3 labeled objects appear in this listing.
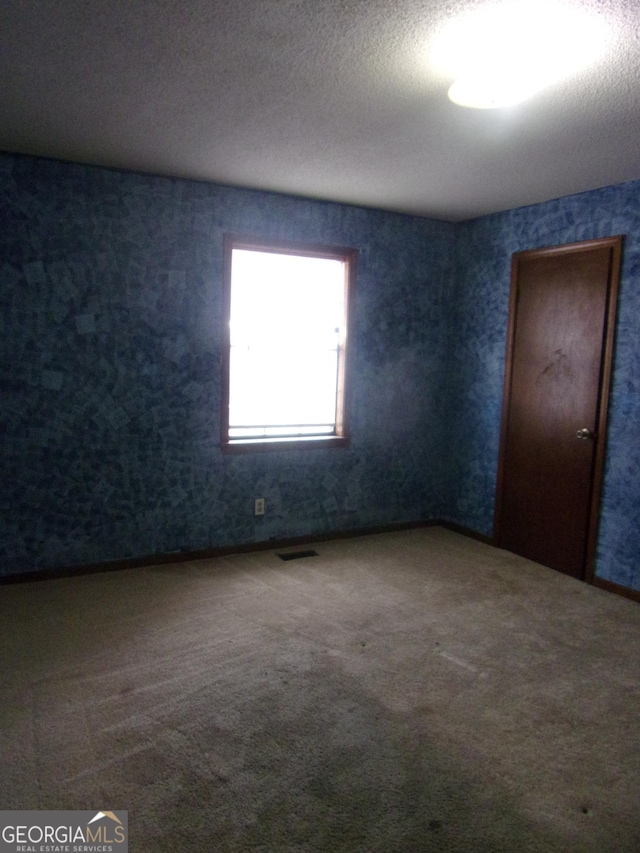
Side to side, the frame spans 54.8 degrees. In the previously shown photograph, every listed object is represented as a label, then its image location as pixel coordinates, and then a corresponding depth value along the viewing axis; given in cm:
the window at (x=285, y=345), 405
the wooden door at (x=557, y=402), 376
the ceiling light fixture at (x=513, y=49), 182
